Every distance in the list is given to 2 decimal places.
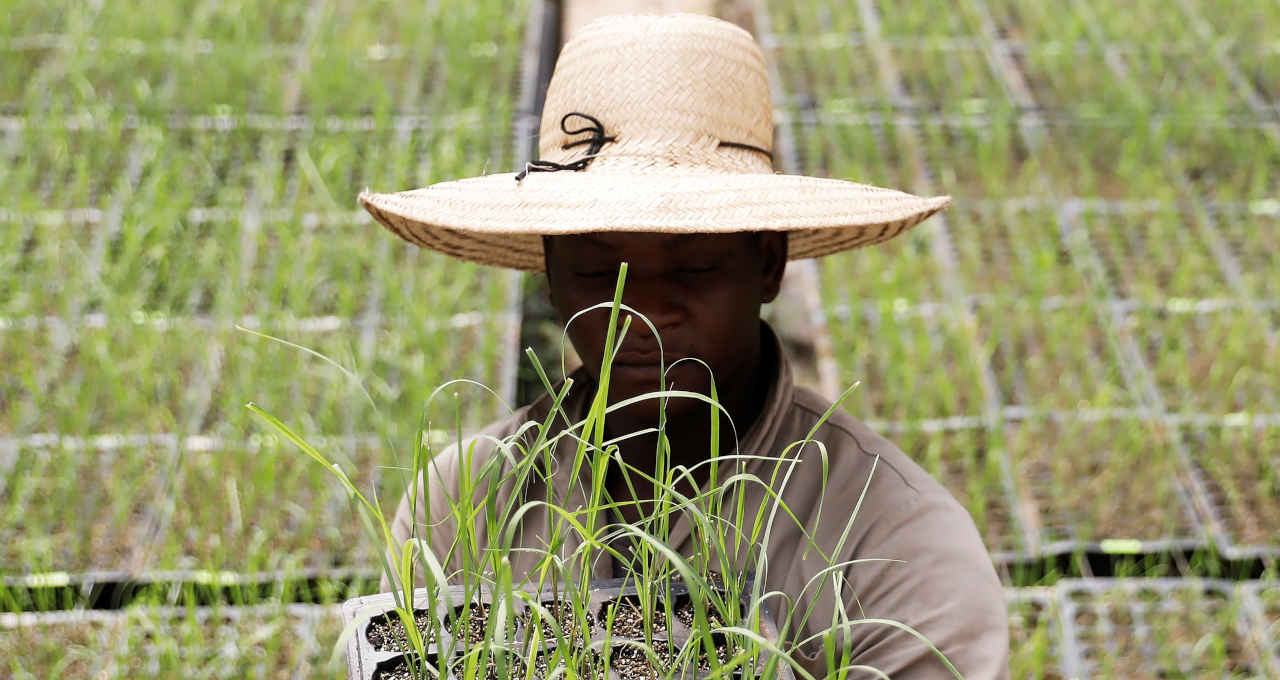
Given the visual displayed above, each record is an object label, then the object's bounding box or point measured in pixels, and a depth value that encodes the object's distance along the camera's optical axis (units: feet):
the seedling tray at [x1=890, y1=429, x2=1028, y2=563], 7.33
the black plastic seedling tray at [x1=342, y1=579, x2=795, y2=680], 2.51
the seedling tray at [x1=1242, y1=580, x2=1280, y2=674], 6.74
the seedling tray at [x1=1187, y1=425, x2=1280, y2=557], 7.41
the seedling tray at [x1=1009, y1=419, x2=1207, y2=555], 7.41
